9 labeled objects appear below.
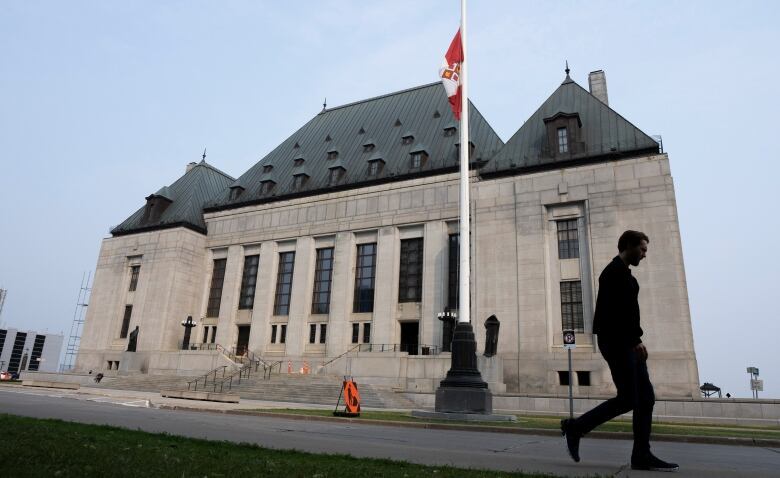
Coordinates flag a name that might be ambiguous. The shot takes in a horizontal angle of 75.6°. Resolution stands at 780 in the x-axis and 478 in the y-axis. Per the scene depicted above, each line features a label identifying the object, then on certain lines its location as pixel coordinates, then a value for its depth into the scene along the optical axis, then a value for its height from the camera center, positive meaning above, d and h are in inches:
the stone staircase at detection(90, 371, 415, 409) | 1010.1 -22.4
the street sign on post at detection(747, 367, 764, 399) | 1071.5 +39.6
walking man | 209.3 +15.9
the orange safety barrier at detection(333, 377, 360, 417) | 578.2 -18.8
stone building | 1177.4 +387.4
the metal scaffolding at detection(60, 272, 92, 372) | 2137.3 +140.9
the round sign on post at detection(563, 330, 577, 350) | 625.9 +65.3
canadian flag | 797.2 +478.0
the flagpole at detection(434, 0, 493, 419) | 633.0 +21.6
